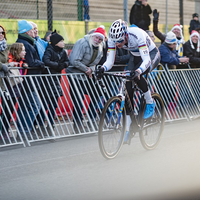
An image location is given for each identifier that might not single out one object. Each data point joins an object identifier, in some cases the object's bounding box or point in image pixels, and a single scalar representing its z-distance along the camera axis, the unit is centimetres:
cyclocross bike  1349
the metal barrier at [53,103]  1748
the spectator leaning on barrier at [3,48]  1777
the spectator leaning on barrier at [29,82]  1803
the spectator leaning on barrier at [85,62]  1964
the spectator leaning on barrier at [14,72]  1747
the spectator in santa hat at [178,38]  2695
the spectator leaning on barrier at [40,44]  2022
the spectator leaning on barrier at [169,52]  2378
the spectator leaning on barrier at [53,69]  1887
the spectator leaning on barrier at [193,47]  2747
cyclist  1373
